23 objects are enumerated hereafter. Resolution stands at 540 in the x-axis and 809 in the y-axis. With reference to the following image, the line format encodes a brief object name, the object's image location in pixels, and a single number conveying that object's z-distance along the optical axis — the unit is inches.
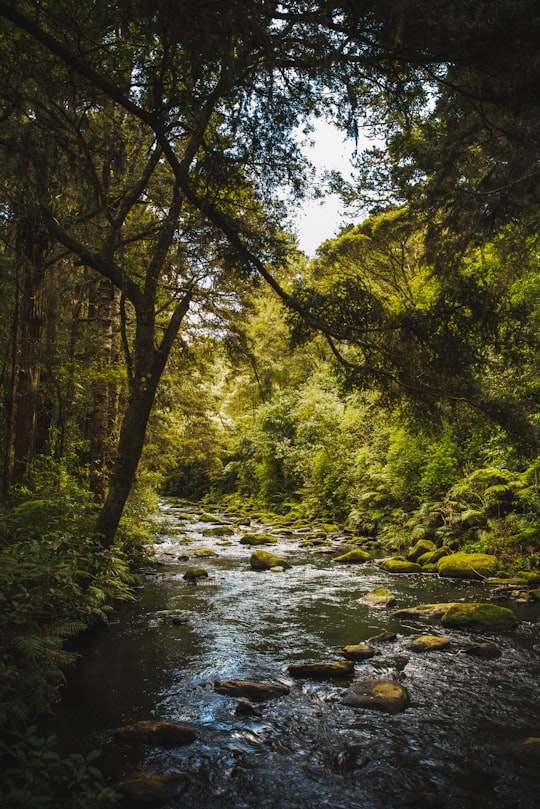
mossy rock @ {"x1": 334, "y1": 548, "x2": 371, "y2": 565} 535.5
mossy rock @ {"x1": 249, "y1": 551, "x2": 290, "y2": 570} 506.9
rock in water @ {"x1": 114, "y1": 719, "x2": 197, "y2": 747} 173.0
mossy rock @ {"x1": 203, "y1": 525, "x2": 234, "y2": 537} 779.0
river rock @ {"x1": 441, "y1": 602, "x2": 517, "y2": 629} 302.0
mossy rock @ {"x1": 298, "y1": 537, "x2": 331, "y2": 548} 658.2
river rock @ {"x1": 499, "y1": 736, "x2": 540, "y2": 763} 164.9
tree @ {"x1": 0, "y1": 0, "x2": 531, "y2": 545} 147.3
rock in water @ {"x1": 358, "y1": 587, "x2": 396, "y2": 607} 358.3
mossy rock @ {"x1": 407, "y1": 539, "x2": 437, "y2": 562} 512.7
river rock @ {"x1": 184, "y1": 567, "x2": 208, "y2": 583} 448.1
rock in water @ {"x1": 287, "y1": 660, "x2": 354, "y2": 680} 232.1
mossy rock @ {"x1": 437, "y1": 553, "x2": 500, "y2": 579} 432.1
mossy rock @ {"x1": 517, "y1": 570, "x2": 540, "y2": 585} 398.0
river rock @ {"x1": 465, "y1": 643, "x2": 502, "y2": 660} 258.5
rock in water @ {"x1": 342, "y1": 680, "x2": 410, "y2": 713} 201.5
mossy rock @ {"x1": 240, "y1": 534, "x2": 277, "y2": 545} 681.6
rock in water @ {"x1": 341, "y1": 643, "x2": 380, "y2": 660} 255.4
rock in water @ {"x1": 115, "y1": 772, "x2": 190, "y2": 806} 140.3
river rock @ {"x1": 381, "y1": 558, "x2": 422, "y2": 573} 472.4
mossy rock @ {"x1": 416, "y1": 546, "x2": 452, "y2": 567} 484.1
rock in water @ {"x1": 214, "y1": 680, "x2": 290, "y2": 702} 211.2
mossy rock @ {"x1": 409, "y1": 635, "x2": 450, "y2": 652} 266.4
